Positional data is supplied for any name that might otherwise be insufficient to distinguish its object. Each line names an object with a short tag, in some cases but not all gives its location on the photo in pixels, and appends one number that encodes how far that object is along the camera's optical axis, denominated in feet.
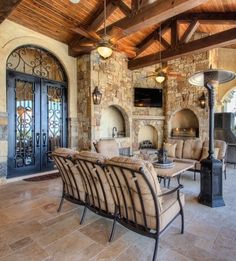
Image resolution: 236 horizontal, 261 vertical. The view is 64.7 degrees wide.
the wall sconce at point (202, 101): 22.27
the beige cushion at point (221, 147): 14.43
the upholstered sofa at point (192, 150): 14.55
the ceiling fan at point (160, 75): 16.19
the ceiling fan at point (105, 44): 11.36
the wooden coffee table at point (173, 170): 9.34
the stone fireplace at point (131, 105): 19.19
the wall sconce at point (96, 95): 18.46
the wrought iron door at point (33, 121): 15.01
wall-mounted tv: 24.67
